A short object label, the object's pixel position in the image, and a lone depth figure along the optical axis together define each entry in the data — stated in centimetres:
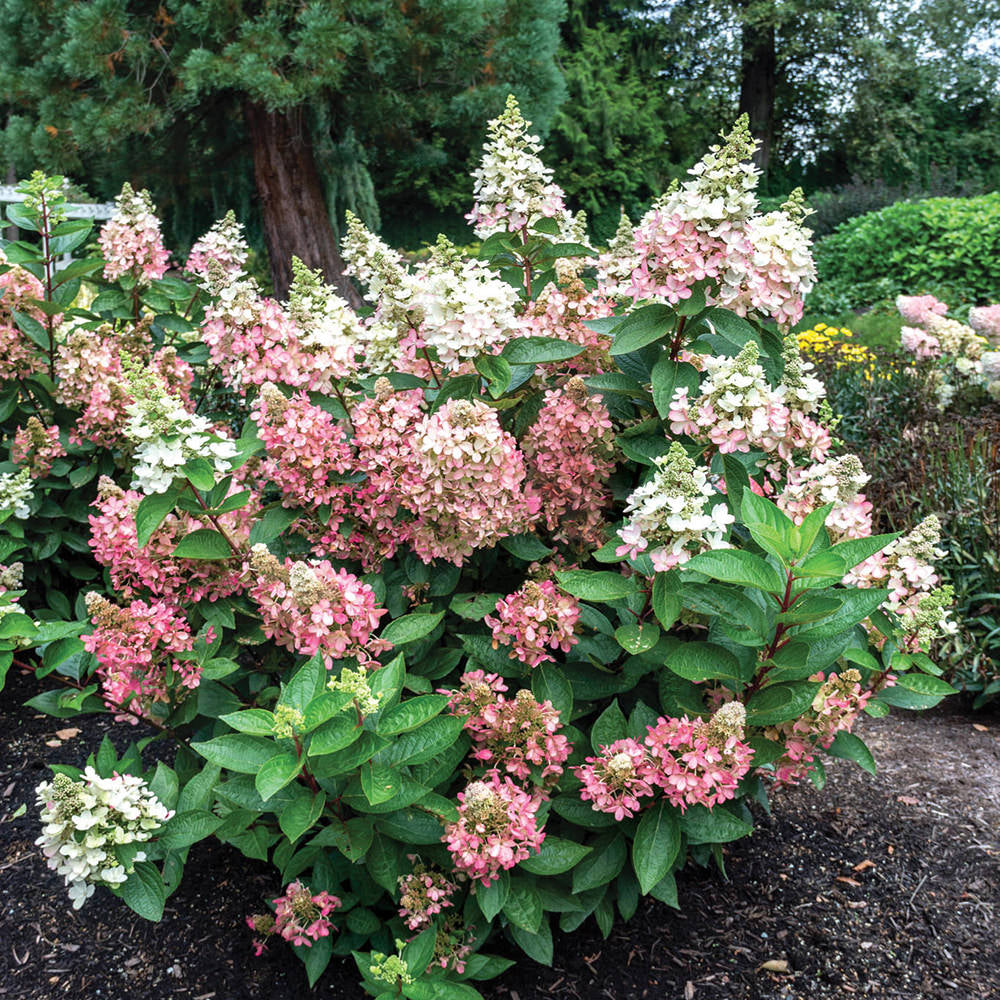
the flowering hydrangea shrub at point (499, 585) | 154
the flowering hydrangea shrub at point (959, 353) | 504
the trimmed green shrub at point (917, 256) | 987
